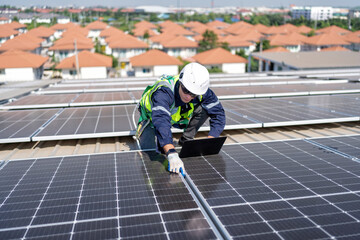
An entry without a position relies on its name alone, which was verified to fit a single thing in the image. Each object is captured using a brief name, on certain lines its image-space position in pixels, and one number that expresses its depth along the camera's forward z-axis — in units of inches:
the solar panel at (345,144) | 231.6
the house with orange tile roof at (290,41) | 3250.5
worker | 205.0
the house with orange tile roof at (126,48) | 2844.5
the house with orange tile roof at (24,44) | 2557.8
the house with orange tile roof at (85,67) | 2004.2
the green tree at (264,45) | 2839.6
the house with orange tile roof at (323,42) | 3129.9
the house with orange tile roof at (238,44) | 3321.9
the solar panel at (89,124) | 288.2
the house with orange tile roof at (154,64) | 2086.6
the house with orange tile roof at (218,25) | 5149.6
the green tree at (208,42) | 3038.9
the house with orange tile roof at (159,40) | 3353.8
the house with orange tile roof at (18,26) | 3434.1
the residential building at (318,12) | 7716.5
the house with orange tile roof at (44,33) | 3330.2
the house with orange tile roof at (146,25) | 4566.9
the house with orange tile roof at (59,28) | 4113.2
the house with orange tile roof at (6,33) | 3122.5
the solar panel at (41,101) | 437.1
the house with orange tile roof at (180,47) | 2997.0
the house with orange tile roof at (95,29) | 4195.4
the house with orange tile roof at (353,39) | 3225.6
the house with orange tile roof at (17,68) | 1879.9
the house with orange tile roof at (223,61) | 2237.9
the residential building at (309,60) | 1450.5
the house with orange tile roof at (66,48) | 2694.4
